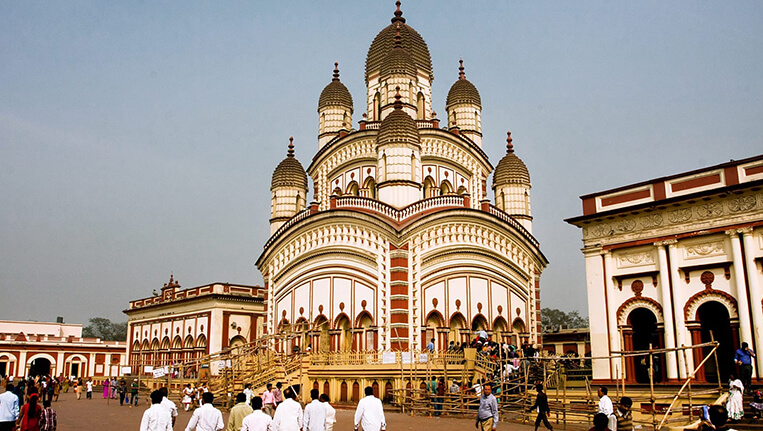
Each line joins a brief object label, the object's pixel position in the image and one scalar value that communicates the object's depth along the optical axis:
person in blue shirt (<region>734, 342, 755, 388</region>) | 17.75
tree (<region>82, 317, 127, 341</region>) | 132.12
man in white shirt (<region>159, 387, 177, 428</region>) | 10.94
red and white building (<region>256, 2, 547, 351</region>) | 30.81
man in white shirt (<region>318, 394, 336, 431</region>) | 11.77
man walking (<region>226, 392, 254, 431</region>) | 11.38
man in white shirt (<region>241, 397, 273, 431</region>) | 10.52
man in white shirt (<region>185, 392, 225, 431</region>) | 10.88
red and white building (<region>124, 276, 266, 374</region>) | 43.50
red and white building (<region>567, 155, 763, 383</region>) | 19.48
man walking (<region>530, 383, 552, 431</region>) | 15.15
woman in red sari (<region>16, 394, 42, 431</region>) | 12.34
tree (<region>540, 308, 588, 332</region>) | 104.00
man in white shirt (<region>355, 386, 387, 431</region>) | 11.44
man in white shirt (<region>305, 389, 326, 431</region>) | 11.60
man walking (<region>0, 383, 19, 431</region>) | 12.67
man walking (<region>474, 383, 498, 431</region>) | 13.34
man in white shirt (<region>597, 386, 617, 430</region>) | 13.55
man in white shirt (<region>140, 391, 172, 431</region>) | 10.30
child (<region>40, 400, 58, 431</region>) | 12.62
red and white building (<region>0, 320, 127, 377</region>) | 56.53
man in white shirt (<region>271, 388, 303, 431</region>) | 11.30
